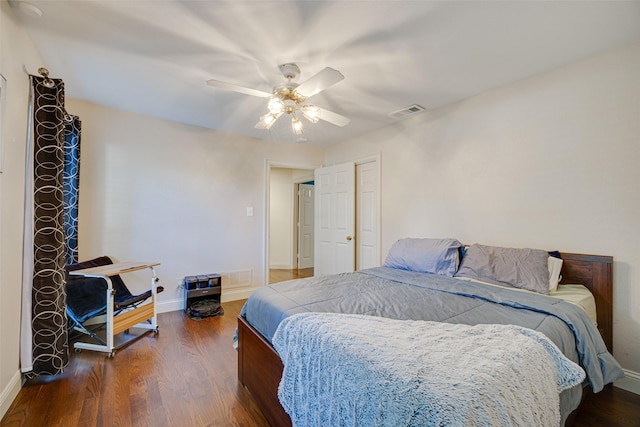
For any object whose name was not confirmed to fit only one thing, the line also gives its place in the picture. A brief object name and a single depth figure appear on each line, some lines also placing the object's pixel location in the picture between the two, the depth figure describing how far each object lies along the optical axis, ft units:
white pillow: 6.47
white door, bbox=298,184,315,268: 20.17
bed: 4.64
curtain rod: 6.08
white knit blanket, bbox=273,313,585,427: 2.60
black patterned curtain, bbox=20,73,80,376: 6.02
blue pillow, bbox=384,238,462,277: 8.17
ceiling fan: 6.07
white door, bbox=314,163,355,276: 12.93
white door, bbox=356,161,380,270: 12.21
